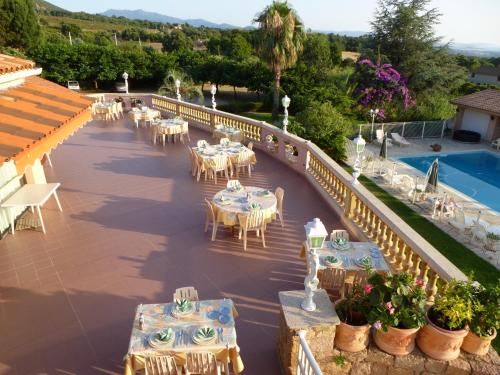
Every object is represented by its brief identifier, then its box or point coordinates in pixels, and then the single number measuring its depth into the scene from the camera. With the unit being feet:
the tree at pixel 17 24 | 159.63
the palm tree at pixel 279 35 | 88.28
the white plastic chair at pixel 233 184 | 30.50
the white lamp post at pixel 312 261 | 15.84
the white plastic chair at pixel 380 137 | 92.32
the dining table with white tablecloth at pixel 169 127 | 52.16
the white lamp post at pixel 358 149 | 27.91
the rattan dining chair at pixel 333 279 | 21.07
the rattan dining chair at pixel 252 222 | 26.48
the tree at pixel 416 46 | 114.42
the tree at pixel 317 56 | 127.54
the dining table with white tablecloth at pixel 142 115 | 62.08
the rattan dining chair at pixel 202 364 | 15.37
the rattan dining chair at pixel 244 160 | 40.29
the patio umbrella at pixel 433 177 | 57.52
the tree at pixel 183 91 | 96.03
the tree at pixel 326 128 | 63.72
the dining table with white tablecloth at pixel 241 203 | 27.09
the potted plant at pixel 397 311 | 14.71
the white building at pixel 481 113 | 93.20
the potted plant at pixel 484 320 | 14.62
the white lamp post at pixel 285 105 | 42.06
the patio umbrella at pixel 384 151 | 73.97
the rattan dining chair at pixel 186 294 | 18.54
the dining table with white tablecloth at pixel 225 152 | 39.40
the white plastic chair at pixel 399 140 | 91.35
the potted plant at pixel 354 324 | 15.28
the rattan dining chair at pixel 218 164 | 38.58
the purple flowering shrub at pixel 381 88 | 107.45
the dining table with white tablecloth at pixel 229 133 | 50.08
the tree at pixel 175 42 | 251.80
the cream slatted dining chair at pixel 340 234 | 23.89
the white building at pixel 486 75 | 205.87
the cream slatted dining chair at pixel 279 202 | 29.27
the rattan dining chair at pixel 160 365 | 15.15
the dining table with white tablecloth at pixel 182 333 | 15.35
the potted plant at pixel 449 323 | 14.67
